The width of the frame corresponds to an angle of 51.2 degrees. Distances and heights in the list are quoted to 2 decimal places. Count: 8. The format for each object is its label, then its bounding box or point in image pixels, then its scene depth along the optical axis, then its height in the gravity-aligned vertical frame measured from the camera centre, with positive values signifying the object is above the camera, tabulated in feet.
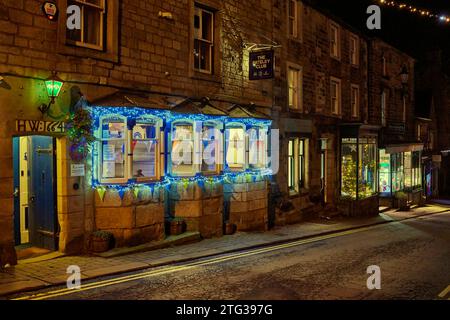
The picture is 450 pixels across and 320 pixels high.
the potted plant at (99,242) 36.14 -6.39
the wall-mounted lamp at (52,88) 32.76 +5.01
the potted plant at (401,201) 87.10 -8.18
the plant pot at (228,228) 49.14 -7.34
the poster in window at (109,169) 37.45 -0.81
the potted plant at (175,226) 43.29 -6.32
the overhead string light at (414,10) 53.36 +16.98
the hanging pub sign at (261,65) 50.47 +10.22
